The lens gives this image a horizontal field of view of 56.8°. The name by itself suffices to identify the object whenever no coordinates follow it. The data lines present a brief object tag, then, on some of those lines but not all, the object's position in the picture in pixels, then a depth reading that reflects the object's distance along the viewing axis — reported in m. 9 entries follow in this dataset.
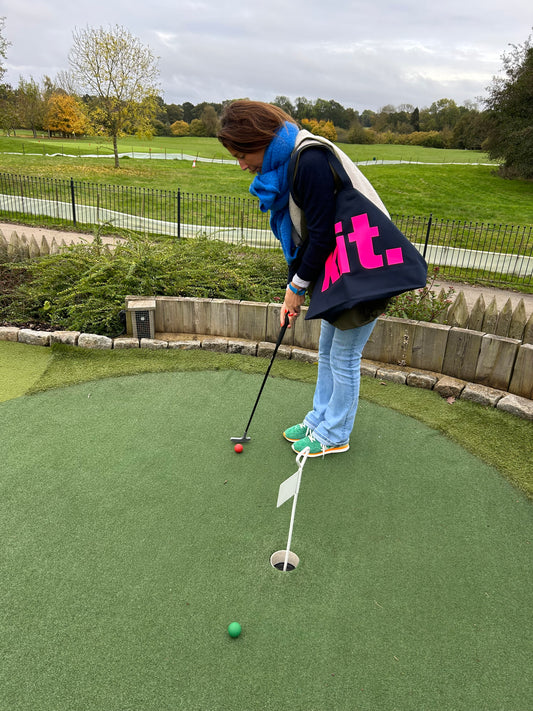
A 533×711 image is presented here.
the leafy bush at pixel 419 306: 4.16
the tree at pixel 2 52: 20.11
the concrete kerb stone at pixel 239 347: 3.62
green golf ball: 1.74
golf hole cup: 2.06
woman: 2.05
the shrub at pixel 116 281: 4.41
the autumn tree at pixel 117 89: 21.38
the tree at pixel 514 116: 20.68
